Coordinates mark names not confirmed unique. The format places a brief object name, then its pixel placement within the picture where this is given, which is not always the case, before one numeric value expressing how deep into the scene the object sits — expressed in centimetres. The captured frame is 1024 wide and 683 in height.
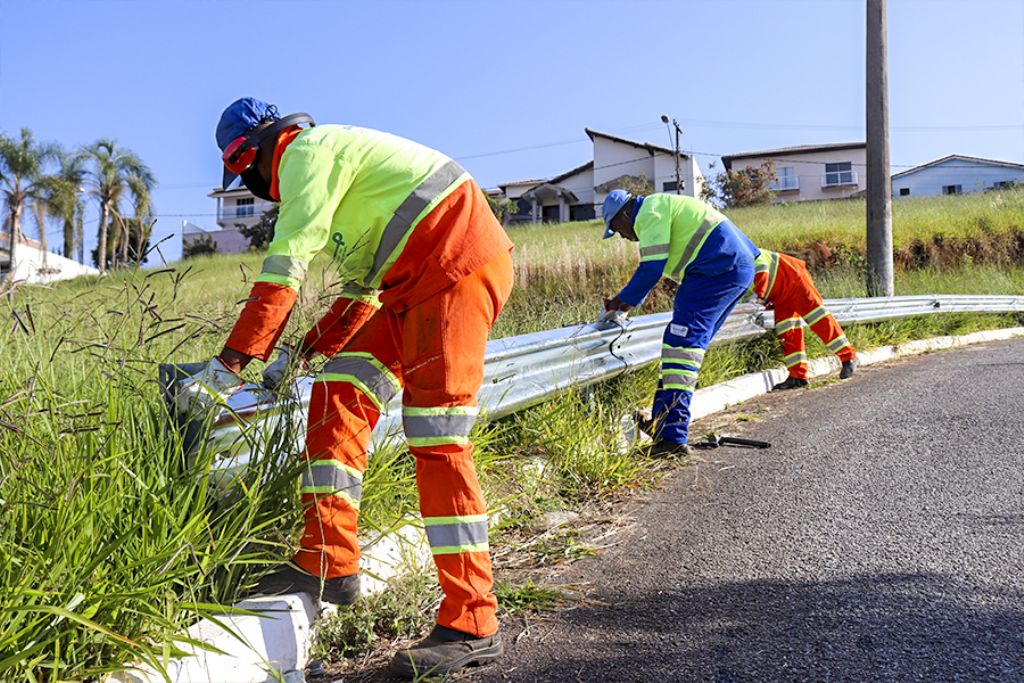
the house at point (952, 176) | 5812
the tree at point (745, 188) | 5028
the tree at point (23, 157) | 4534
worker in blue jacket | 561
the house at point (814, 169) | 6091
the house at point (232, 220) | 6350
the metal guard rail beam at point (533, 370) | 274
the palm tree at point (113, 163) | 4772
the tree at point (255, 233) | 4473
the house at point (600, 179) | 5514
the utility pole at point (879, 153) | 1185
